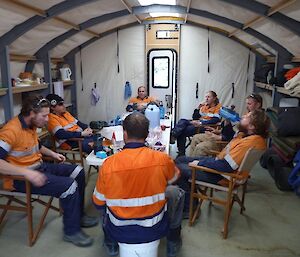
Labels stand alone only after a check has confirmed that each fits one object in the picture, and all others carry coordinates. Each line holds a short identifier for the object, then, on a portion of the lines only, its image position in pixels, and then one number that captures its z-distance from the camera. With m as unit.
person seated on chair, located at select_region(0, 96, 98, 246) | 2.30
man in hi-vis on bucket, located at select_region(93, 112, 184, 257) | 1.61
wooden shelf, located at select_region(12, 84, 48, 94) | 3.96
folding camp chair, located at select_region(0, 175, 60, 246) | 2.30
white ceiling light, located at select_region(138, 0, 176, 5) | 4.39
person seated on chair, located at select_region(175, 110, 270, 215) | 2.46
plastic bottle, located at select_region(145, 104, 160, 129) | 3.44
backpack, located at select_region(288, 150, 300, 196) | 3.04
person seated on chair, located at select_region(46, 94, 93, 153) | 3.36
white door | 6.14
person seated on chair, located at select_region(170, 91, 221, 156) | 4.49
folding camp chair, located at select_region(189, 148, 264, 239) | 2.44
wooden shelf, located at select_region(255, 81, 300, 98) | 4.08
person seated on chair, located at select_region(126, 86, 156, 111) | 5.26
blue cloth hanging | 6.34
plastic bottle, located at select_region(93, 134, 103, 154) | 2.54
